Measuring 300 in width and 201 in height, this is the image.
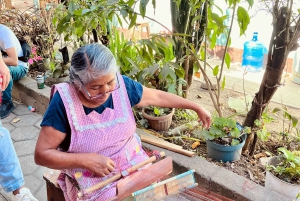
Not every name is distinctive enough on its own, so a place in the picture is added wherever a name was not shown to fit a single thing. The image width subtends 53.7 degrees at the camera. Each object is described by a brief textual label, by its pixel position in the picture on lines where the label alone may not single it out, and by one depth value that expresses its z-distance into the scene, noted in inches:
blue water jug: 222.5
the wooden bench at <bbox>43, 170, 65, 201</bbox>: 68.2
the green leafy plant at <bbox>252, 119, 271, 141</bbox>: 89.0
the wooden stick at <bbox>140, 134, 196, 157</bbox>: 86.7
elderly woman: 54.2
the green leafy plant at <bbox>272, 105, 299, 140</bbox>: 83.4
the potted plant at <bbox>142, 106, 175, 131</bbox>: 104.8
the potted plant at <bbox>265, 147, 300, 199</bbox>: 70.4
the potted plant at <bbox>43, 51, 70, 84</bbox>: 148.3
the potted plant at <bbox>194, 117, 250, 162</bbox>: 83.0
